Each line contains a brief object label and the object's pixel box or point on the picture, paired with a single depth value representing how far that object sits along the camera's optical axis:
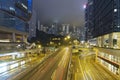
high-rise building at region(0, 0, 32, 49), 31.15
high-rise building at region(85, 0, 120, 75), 19.76
